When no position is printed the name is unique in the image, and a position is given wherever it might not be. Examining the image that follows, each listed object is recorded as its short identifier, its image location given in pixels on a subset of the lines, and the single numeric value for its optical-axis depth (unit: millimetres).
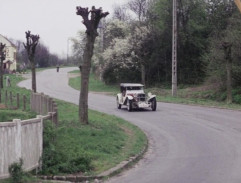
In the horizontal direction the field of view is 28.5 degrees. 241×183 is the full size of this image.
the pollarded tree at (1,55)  45875
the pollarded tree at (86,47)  18141
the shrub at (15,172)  9156
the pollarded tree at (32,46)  34156
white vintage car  29609
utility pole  40225
